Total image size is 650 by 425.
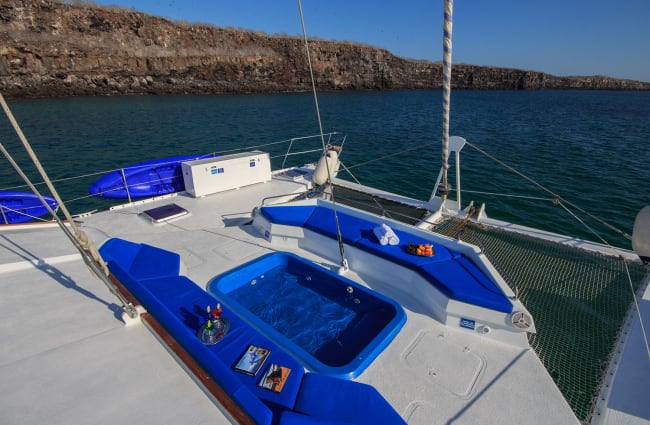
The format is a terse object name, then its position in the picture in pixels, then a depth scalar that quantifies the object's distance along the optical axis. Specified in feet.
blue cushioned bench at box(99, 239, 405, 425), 10.79
